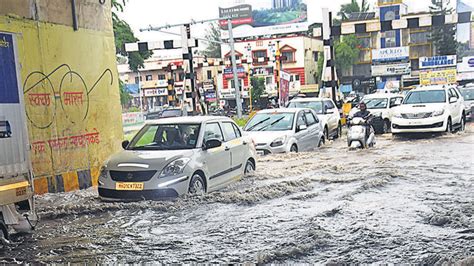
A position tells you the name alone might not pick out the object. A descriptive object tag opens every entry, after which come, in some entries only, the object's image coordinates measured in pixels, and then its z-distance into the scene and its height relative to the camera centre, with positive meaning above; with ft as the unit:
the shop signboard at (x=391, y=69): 191.72 +0.74
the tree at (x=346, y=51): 200.95 +8.84
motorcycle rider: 48.92 -3.84
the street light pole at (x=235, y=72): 97.66 +1.86
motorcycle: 48.39 -5.50
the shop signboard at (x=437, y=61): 174.91 +2.32
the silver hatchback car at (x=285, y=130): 43.65 -4.51
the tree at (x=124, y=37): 67.07 +7.06
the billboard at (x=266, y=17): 216.95 +26.70
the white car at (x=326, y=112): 59.50 -4.17
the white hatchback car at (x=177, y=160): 26.50 -3.96
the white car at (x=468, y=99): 73.72 -4.75
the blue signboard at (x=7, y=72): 18.94 +0.92
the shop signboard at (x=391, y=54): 193.24 +6.44
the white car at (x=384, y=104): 65.62 -4.16
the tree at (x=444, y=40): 196.54 +10.61
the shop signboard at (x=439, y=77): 122.72 -1.97
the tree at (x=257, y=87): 167.43 -2.11
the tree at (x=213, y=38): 264.72 +22.98
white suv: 54.39 -4.42
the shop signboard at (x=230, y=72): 148.05 +2.95
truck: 18.81 -1.89
